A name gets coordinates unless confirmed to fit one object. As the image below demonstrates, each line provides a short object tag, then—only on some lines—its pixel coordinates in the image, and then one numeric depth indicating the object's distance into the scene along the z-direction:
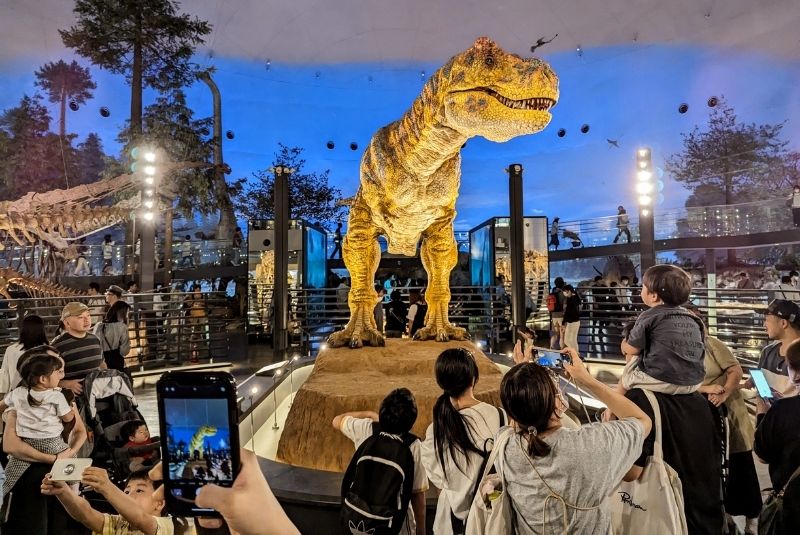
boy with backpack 1.55
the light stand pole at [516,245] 7.34
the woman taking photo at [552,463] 1.23
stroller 2.63
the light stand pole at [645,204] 6.97
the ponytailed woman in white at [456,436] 1.60
